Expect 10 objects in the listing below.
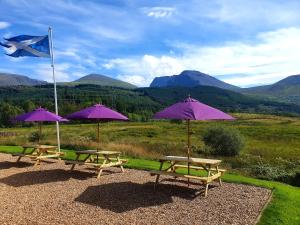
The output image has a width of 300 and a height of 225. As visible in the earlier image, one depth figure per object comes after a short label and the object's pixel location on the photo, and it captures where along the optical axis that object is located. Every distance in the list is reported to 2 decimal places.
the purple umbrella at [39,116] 9.23
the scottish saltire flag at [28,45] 11.32
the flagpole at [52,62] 11.16
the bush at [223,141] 18.57
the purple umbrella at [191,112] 6.29
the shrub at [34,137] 20.80
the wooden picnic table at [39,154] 9.68
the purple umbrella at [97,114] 8.11
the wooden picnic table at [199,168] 6.37
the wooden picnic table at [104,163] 8.08
